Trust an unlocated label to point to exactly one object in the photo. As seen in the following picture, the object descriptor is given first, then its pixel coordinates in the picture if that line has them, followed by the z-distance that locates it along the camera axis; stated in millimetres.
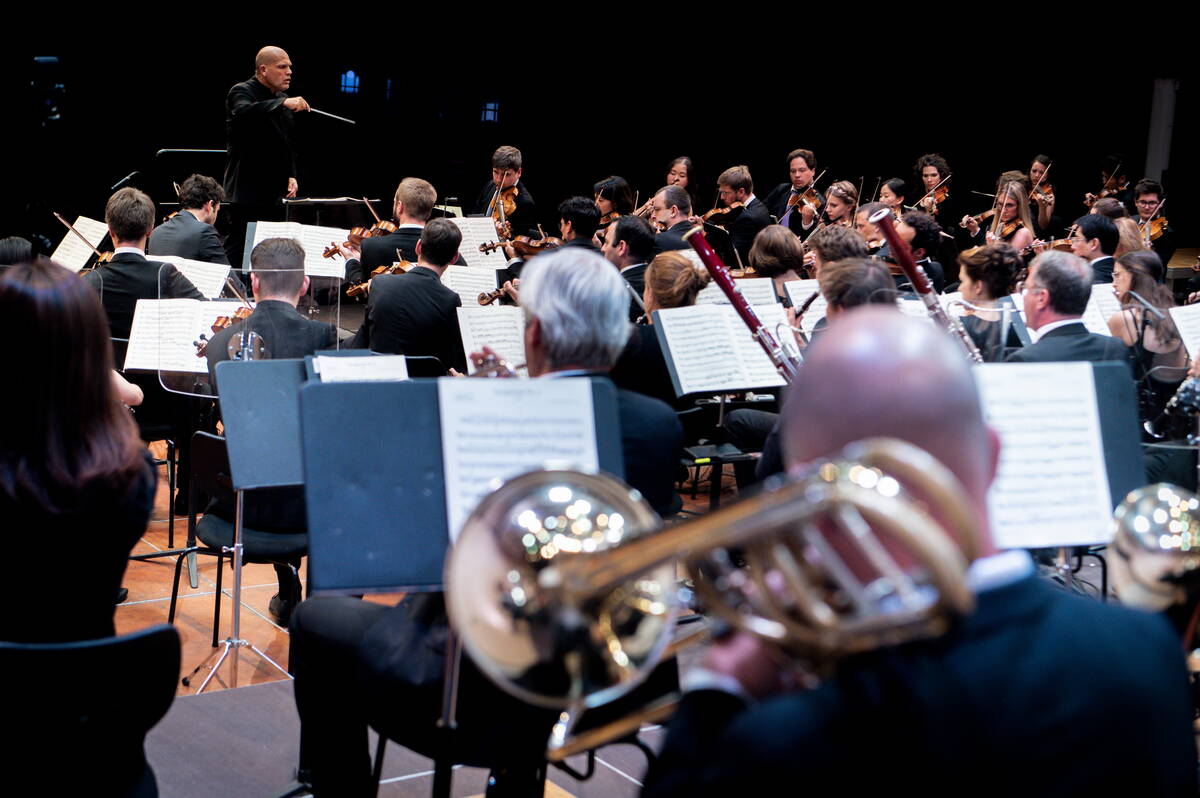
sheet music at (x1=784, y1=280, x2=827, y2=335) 5062
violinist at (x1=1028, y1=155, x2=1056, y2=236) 9891
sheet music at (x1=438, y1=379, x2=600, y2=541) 1985
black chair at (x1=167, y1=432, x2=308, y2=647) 3551
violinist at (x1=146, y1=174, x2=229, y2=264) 6293
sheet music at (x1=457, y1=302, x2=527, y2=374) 4555
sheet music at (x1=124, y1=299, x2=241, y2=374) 4363
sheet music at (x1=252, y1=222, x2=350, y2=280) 6312
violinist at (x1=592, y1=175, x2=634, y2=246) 7773
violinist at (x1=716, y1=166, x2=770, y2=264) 8367
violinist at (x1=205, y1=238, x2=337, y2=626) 4169
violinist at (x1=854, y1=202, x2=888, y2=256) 6859
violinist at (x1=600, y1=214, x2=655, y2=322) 5559
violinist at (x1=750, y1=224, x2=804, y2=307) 5719
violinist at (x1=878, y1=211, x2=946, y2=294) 6246
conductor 7883
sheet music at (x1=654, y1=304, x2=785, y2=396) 4281
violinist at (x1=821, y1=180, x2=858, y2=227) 8102
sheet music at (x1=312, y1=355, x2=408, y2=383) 3270
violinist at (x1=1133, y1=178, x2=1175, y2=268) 9727
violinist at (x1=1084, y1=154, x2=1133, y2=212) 11219
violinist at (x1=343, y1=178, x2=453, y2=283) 6242
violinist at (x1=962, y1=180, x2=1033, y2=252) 8211
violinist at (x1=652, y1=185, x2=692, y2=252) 7316
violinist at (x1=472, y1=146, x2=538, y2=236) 8391
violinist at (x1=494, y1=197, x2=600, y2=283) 6160
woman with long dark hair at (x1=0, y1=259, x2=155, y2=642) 1801
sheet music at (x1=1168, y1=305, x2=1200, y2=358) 4508
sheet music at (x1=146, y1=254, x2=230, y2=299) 5305
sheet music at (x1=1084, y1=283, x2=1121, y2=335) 5078
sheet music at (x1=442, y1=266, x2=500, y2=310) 5910
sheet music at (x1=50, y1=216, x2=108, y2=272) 6270
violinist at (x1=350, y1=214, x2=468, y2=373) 5023
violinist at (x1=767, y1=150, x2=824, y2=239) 9352
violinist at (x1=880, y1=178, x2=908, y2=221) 9273
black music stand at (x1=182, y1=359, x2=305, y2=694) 3178
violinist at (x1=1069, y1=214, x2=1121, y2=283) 6531
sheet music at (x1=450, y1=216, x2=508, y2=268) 7066
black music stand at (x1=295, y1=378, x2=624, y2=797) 2039
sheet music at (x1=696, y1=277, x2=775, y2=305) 5113
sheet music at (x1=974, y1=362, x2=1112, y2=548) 2275
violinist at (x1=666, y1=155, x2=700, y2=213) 9469
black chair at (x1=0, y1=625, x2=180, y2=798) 1732
